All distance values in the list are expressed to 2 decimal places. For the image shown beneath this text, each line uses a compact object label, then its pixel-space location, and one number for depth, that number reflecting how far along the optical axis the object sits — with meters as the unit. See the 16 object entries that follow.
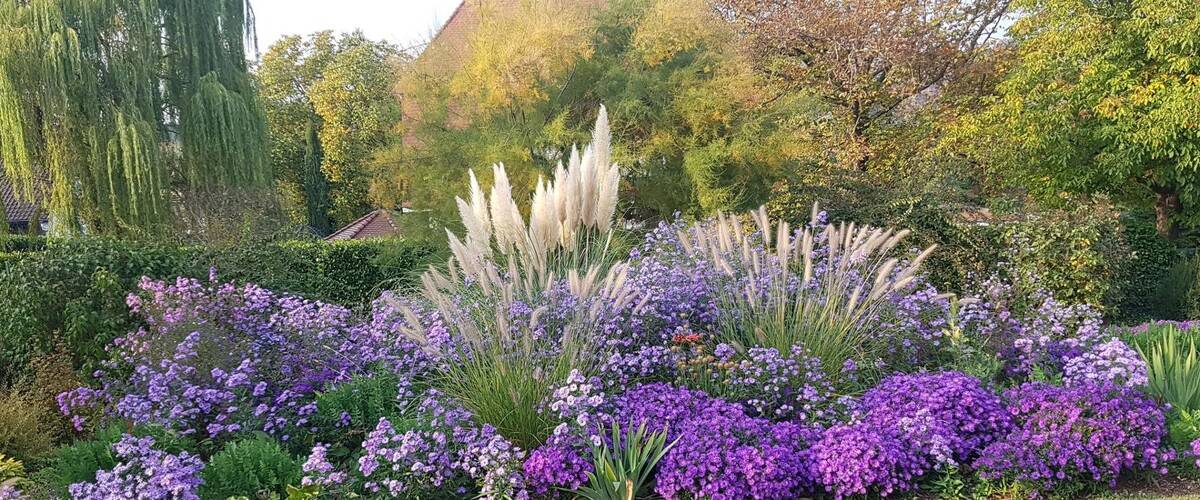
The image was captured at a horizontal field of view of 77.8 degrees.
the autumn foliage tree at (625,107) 10.31
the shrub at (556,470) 3.42
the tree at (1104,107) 10.61
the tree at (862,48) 14.61
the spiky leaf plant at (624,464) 3.37
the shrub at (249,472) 3.36
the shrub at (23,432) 4.58
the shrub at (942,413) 3.68
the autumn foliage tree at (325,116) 26.69
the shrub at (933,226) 9.25
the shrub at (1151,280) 10.41
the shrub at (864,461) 3.44
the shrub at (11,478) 3.56
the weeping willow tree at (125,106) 10.86
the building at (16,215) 24.33
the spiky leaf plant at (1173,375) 4.32
